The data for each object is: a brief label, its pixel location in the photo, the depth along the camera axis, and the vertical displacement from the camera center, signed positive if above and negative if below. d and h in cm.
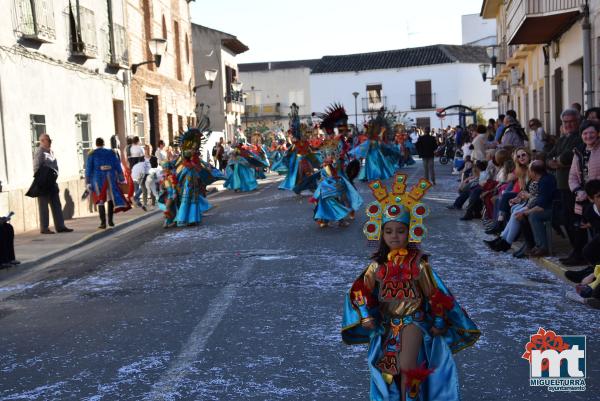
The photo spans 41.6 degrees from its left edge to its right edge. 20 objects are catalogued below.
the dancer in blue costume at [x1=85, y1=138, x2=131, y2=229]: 1446 -68
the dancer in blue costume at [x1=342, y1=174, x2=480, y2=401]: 404 -98
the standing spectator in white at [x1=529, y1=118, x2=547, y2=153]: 1595 -31
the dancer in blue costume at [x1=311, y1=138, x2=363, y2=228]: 1289 -106
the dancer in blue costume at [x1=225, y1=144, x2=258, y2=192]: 2338 -112
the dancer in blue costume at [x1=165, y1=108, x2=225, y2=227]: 1460 -81
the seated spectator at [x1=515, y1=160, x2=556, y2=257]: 954 -109
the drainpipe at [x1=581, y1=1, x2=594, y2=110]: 1535 +120
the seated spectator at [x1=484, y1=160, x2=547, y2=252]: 972 -111
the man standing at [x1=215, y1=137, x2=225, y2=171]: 2795 -67
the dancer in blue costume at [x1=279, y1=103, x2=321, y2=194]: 1798 -70
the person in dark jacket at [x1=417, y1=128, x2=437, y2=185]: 2117 -65
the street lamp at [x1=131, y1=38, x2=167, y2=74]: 2181 +253
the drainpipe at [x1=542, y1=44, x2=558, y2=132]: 2144 +95
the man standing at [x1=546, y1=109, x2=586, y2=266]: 954 -54
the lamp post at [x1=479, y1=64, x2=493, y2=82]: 3334 +225
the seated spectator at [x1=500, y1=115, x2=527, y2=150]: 1559 -29
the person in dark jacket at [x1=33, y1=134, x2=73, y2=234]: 1447 -97
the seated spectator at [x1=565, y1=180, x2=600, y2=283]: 756 -112
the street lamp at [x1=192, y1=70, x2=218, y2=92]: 2787 +214
